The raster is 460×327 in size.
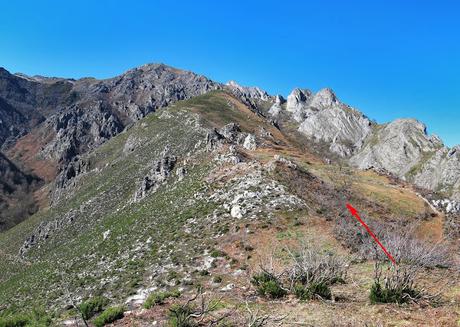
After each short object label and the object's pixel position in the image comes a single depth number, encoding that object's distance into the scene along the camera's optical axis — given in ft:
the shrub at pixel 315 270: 46.44
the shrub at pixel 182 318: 35.58
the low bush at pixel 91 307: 53.93
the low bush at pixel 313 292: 44.83
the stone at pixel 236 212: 109.70
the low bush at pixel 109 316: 43.22
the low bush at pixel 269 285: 46.85
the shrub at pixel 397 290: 40.81
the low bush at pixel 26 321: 50.80
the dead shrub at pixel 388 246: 45.19
